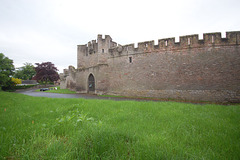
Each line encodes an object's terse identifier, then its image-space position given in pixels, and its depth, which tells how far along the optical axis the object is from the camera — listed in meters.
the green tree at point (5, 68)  25.08
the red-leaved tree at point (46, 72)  44.00
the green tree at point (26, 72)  72.78
